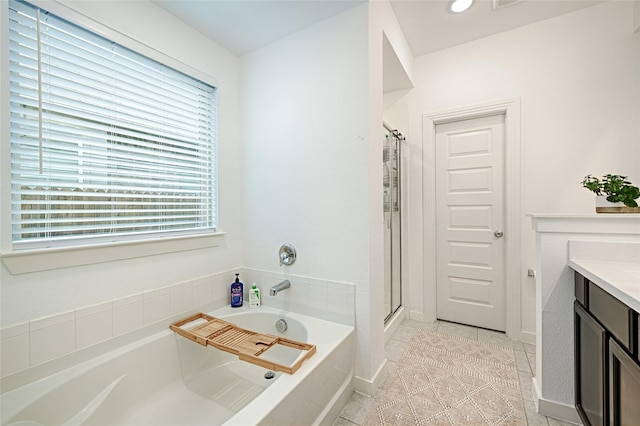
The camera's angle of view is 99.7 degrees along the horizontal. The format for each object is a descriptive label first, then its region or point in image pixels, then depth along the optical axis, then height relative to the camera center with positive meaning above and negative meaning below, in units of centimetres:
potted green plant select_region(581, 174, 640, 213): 145 +6
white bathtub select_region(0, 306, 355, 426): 113 -86
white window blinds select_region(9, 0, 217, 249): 122 +41
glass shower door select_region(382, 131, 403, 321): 241 -13
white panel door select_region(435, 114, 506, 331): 248 -12
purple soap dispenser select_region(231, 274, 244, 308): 205 -63
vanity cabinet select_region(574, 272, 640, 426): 92 -60
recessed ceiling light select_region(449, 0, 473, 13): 195 +150
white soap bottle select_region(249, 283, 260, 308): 206 -67
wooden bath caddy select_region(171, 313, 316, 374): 132 -73
